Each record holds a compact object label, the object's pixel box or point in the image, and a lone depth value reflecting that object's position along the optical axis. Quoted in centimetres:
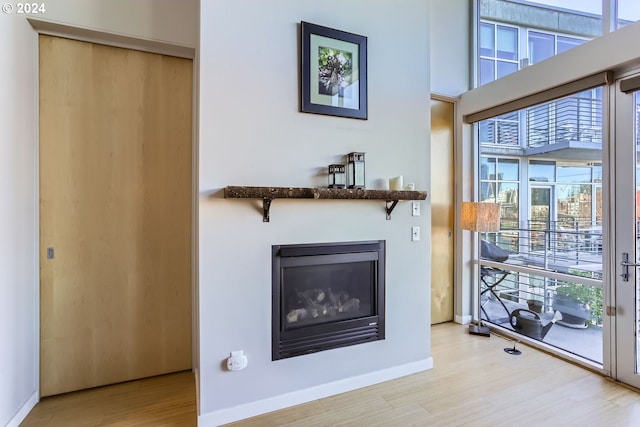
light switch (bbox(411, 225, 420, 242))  257
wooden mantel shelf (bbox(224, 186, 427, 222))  187
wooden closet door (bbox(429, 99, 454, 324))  360
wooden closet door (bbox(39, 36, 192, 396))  221
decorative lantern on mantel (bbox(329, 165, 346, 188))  223
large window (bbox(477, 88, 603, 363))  261
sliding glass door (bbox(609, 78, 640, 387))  232
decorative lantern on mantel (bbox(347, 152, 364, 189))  226
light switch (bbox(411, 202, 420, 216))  257
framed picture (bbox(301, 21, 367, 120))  220
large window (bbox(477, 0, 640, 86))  255
